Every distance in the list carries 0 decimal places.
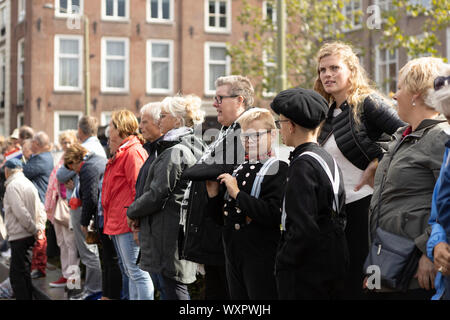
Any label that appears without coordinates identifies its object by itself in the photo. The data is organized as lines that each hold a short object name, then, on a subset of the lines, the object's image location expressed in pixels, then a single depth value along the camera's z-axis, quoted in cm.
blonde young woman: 345
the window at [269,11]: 2648
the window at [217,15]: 2748
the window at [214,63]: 2780
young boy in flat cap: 288
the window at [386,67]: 2153
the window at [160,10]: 2712
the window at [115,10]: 2631
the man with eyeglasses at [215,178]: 374
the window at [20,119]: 2780
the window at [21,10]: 2652
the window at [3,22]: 2847
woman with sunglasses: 289
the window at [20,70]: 2710
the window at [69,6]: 2311
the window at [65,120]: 2664
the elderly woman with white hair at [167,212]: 466
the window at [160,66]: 2733
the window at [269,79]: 1753
